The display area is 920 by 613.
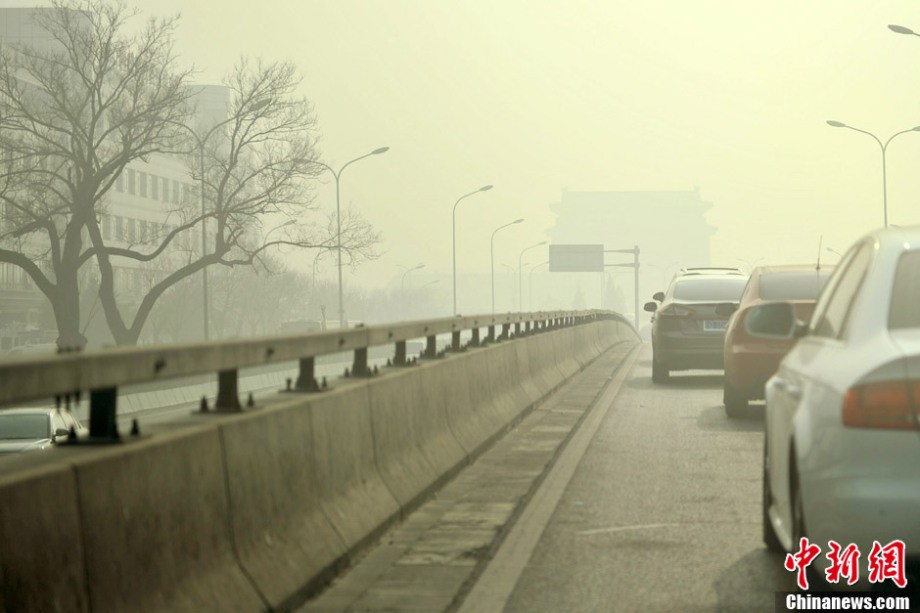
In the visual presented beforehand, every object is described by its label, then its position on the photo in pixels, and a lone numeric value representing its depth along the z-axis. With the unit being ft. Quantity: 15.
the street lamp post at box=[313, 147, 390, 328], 350.21
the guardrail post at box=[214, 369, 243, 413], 37.65
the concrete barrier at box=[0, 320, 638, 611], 25.82
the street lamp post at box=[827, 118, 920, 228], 349.07
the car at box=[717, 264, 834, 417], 92.28
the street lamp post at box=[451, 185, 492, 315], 510.52
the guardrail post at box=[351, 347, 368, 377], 52.89
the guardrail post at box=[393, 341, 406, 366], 61.57
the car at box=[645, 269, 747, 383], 132.88
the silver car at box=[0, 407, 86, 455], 151.59
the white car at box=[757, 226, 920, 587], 29.26
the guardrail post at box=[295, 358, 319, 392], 45.54
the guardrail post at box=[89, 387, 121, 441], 29.86
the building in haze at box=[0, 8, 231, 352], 518.43
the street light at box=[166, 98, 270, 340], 321.96
